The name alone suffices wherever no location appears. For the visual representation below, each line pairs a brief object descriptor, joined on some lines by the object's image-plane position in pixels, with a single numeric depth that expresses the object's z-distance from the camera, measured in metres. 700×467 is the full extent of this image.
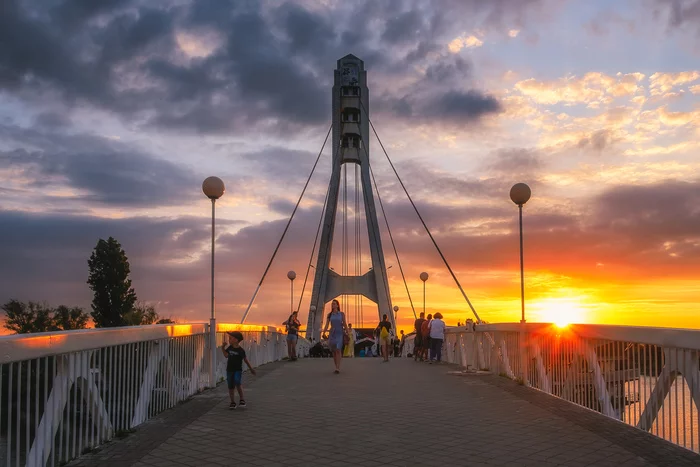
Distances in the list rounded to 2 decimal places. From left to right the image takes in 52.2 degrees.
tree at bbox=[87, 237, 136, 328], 60.75
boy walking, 9.52
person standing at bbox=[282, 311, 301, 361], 21.28
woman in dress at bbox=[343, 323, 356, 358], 31.61
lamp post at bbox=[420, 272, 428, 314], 43.03
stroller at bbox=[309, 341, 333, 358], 31.07
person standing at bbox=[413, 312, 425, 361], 21.92
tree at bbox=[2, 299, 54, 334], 59.19
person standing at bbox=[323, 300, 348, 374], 15.84
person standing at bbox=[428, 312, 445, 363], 20.07
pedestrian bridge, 5.73
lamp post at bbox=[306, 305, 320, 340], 41.18
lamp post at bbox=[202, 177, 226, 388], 13.18
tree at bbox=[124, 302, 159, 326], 56.24
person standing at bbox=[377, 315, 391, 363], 21.53
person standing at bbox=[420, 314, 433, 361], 21.06
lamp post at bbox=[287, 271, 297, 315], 42.12
